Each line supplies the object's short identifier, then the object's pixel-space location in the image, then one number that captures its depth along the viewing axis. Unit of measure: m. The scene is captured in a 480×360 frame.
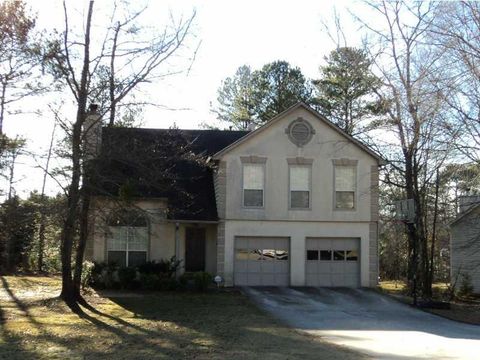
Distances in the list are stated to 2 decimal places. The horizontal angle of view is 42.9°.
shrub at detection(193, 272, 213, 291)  23.53
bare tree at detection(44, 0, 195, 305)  17.45
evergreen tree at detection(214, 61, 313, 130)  46.66
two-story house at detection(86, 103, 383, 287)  25.77
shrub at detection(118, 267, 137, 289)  23.59
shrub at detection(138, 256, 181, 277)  24.39
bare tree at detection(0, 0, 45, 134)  18.20
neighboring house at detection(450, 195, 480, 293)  28.83
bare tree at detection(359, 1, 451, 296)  15.29
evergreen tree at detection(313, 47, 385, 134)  40.71
